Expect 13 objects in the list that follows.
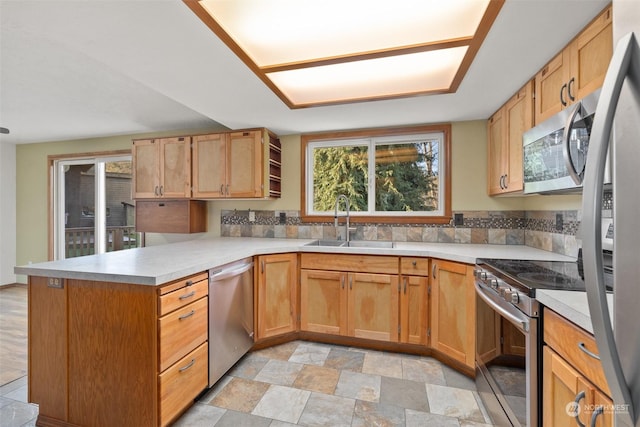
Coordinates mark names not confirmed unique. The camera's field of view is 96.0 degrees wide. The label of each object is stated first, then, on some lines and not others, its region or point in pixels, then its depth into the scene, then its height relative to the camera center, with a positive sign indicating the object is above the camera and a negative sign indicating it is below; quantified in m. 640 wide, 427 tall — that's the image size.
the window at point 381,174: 2.99 +0.42
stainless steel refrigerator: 0.46 -0.02
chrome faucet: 3.01 -0.01
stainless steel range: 1.23 -0.58
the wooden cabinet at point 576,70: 1.31 +0.75
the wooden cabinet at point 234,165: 3.02 +0.51
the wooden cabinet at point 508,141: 2.04 +0.59
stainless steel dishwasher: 1.94 -0.77
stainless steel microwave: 1.31 +0.33
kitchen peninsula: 1.48 -0.71
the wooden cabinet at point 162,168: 3.23 +0.51
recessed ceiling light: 1.39 +0.98
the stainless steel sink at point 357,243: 2.92 -0.32
